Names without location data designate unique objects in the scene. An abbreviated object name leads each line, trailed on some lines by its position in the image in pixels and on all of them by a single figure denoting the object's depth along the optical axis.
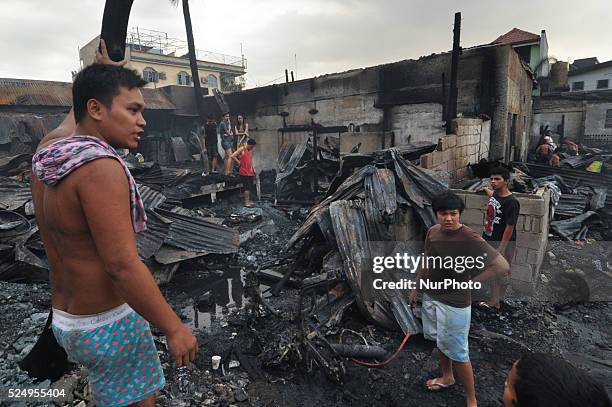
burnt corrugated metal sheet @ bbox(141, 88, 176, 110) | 14.94
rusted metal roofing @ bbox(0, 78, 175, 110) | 13.34
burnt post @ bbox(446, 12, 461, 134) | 7.41
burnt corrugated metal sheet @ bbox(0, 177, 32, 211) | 5.32
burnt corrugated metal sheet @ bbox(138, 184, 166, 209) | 5.79
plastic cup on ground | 3.08
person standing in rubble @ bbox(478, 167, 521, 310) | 3.95
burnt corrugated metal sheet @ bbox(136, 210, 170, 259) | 4.53
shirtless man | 1.18
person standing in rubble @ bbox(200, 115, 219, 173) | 11.60
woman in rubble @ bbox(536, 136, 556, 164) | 12.61
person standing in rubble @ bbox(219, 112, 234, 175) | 10.48
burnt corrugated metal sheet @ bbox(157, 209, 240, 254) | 5.20
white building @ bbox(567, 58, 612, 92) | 22.66
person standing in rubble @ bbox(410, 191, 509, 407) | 2.53
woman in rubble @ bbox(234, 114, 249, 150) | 10.34
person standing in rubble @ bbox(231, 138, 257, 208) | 8.94
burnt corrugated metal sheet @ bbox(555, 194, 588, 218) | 7.10
